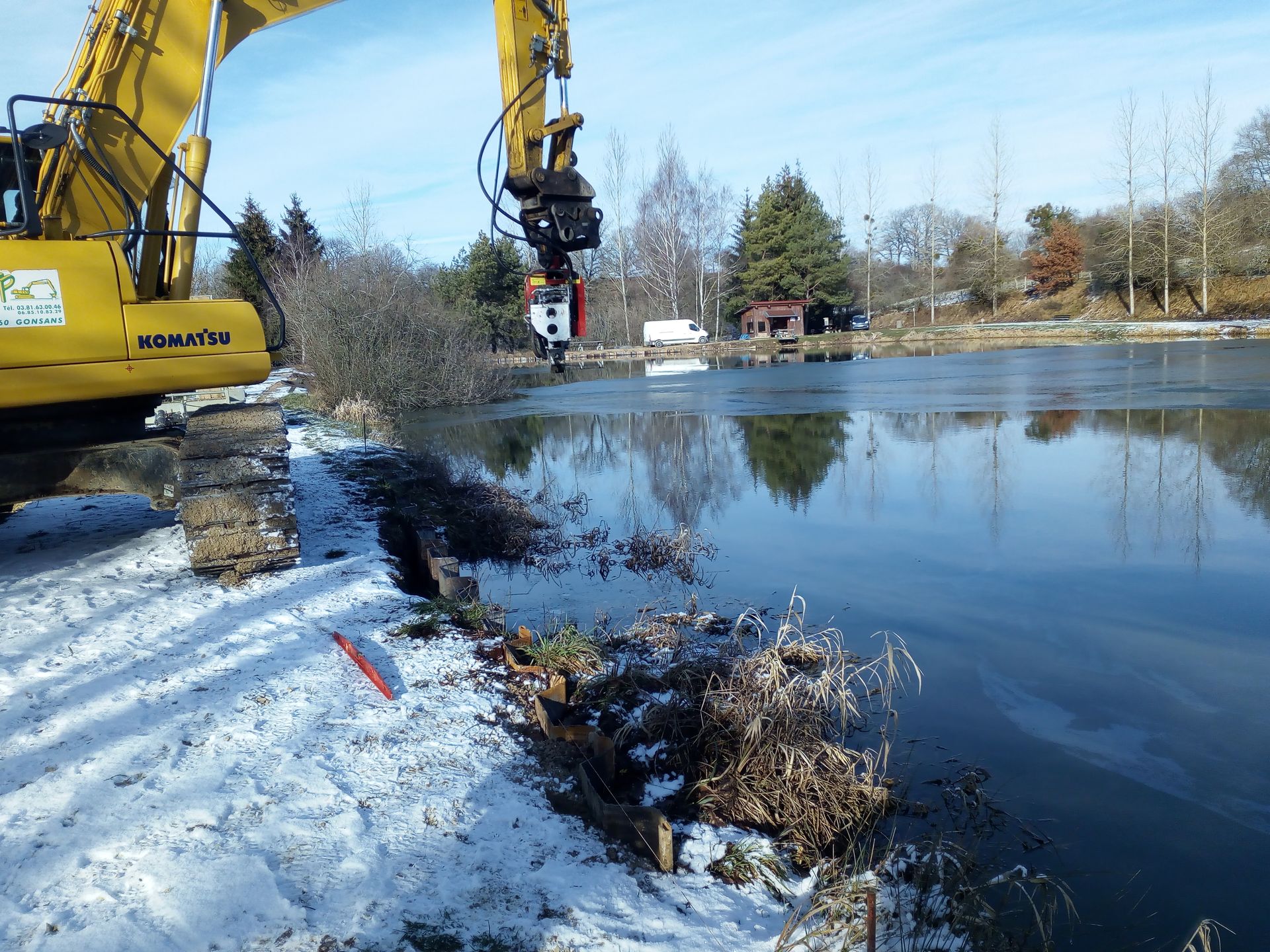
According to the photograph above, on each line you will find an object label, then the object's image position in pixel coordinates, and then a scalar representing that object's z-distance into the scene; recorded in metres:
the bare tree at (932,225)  63.25
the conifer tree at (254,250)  37.60
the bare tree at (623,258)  59.66
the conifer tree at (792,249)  59.59
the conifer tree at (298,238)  45.62
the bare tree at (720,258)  62.81
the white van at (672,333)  58.38
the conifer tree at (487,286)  50.84
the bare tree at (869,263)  65.12
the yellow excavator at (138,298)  5.99
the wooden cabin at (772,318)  59.72
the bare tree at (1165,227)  50.41
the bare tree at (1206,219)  48.31
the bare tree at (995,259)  60.70
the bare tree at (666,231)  60.50
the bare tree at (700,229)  61.69
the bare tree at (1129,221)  52.31
